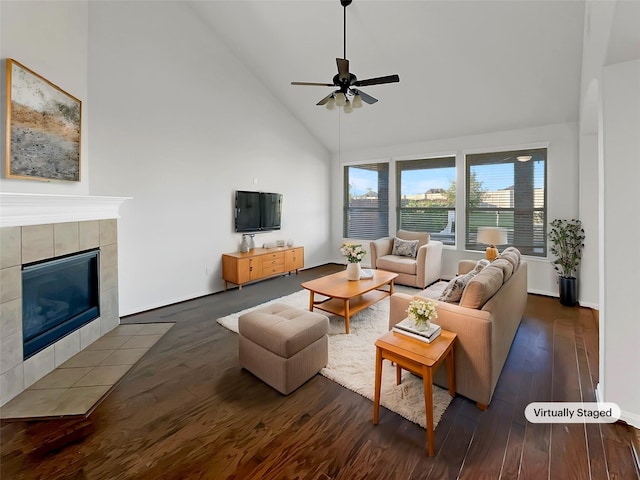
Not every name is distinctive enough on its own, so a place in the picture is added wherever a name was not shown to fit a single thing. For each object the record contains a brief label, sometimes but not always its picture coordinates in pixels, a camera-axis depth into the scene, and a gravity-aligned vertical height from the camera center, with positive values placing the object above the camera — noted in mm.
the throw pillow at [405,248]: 5352 -297
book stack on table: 1868 -659
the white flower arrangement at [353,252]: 3758 -265
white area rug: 1983 -1160
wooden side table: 1629 -738
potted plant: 4004 -319
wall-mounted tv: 4996 +393
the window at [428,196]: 5547 +723
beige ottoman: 2133 -891
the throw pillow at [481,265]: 2762 -331
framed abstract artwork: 2200 +898
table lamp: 4289 -92
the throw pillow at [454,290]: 2252 -461
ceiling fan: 2801 +1487
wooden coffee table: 3251 -686
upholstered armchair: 4805 -452
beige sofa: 1914 -678
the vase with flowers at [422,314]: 1880 -536
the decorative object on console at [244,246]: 5035 -237
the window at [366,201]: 6465 +730
